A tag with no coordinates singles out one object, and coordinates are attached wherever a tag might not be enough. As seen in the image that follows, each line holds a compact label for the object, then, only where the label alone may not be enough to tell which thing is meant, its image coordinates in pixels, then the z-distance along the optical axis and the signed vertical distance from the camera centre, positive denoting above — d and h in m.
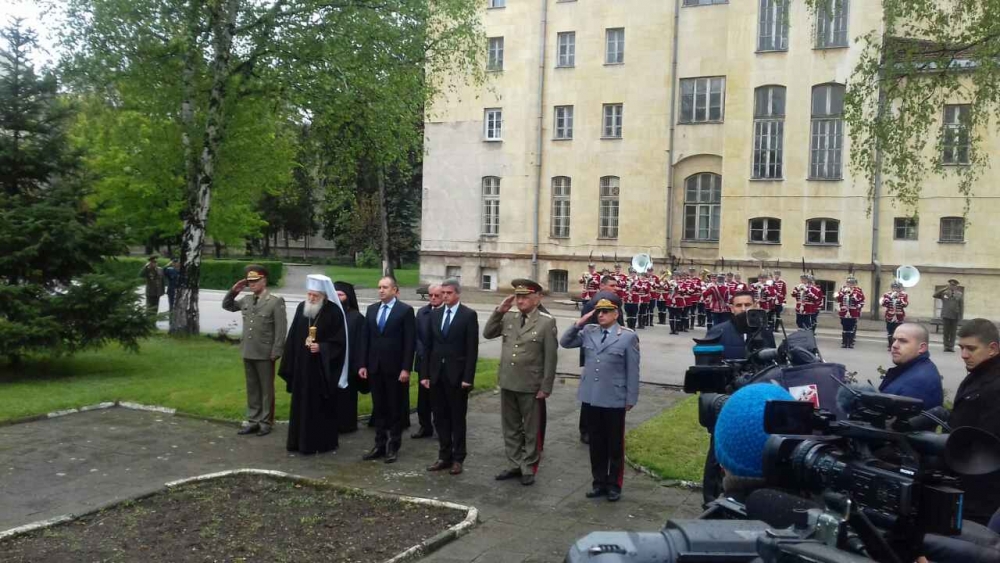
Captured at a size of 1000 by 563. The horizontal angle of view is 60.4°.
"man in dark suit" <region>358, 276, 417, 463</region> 9.53 -1.31
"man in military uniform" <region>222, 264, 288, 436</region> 10.64 -1.25
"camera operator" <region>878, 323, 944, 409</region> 5.69 -0.75
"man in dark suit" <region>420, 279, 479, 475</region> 9.09 -1.36
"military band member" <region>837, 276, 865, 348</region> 21.92 -1.39
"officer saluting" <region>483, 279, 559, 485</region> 8.69 -1.28
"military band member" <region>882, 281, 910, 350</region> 22.50 -1.23
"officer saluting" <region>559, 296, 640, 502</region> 8.15 -1.38
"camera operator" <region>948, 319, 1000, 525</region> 4.82 -0.76
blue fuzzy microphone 3.09 -0.64
